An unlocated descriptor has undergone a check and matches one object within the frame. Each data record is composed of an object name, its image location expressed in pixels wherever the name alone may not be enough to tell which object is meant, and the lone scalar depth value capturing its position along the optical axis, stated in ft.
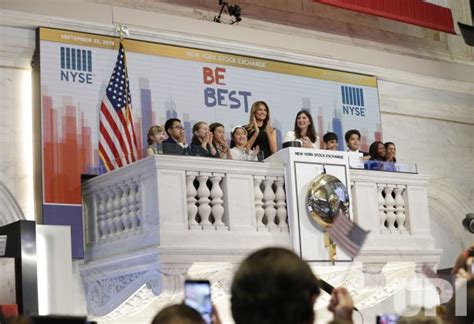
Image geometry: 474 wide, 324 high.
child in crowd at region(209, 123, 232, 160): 40.60
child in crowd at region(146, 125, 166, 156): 40.75
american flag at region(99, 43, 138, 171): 40.09
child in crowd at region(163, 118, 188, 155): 38.50
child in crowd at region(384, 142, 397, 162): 45.98
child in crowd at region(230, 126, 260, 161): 37.53
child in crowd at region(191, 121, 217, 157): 40.24
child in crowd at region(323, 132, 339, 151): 44.48
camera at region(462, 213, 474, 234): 56.54
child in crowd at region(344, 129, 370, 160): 48.91
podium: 36.91
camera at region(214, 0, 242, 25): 49.16
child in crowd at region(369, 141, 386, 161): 45.89
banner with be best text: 40.86
